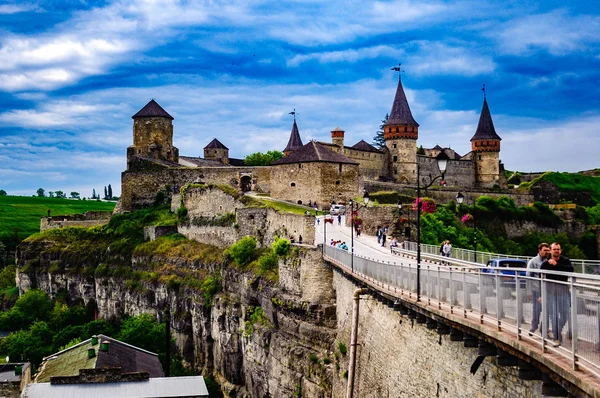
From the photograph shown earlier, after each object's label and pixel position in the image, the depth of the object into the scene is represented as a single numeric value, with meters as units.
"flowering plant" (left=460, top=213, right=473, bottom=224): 54.84
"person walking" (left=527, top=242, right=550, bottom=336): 12.13
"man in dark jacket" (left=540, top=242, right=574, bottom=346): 11.15
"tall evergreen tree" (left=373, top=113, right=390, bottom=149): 129.88
